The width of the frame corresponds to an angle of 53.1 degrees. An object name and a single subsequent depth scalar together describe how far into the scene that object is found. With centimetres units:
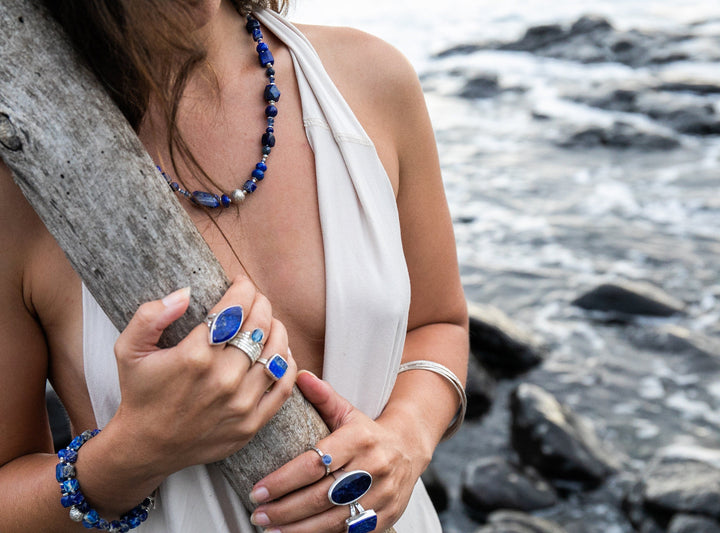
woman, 118
